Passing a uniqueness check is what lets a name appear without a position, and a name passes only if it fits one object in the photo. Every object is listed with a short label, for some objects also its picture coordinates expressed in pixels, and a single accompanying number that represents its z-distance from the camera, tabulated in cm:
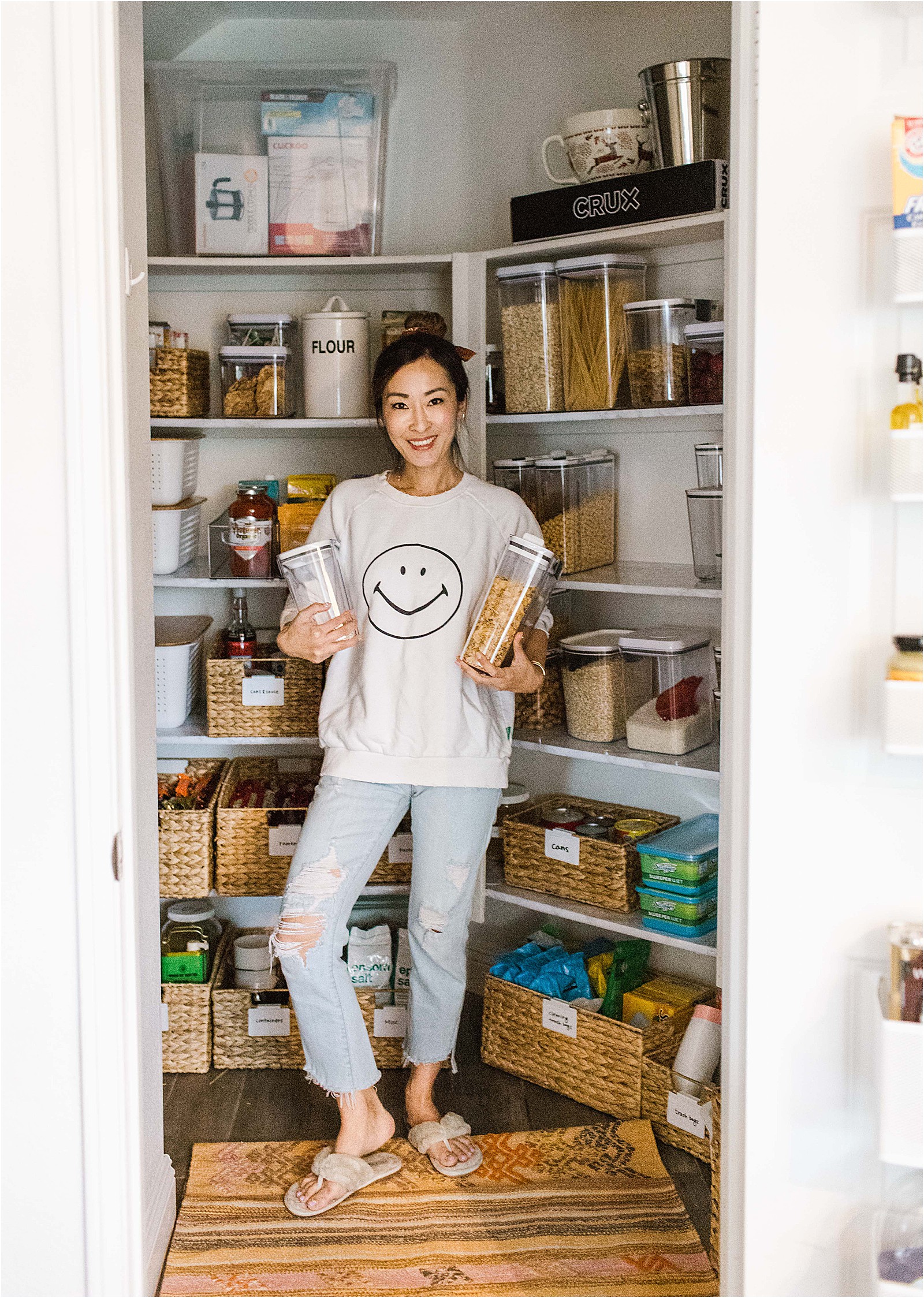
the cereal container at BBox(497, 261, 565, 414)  281
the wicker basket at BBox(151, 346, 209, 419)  296
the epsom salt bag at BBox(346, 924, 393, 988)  304
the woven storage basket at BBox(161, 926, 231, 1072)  302
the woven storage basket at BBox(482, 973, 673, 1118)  278
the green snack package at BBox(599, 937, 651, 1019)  293
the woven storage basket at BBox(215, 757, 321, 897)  302
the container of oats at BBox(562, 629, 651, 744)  282
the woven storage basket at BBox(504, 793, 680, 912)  286
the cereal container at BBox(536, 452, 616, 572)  289
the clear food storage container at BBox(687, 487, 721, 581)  264
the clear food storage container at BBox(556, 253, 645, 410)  277
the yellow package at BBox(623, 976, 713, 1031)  283
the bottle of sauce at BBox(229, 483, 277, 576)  299
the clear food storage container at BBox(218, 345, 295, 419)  299
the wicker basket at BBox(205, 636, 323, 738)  301
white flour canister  297
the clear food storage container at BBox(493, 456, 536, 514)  292
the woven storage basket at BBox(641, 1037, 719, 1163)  267
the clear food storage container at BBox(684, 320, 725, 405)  259
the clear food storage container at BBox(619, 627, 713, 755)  273
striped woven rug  223
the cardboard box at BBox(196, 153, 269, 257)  295
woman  251
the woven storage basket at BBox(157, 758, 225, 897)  300
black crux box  255
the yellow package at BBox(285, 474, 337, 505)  308
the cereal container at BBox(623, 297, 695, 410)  269
